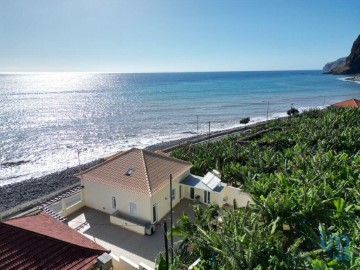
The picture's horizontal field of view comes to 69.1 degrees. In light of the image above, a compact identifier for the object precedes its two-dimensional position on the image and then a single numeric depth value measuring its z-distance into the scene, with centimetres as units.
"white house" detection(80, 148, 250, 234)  1727
